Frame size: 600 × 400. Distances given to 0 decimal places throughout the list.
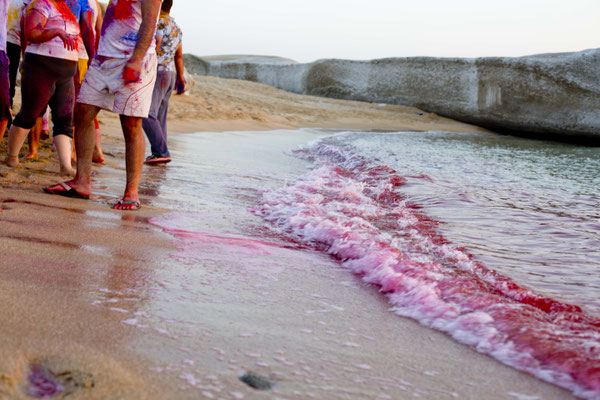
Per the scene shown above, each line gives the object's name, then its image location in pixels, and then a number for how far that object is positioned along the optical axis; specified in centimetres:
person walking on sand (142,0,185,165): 493
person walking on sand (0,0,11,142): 353
